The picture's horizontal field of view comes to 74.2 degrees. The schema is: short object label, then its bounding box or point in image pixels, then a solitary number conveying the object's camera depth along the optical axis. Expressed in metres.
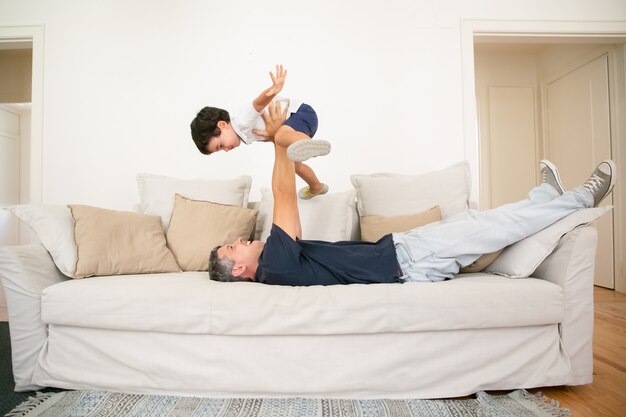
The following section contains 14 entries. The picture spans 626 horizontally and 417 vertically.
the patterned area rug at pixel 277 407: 1.46
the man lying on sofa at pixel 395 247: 1.79
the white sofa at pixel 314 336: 1.57
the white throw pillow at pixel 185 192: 2.52
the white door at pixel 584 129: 4.16
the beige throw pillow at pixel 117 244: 1.99
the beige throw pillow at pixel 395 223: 2.23
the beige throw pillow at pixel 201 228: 2.29
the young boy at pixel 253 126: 2.13
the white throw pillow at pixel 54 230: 1.92
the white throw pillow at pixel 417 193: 2.37
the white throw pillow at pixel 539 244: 1.75
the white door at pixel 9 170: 5.71
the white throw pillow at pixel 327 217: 2.33
